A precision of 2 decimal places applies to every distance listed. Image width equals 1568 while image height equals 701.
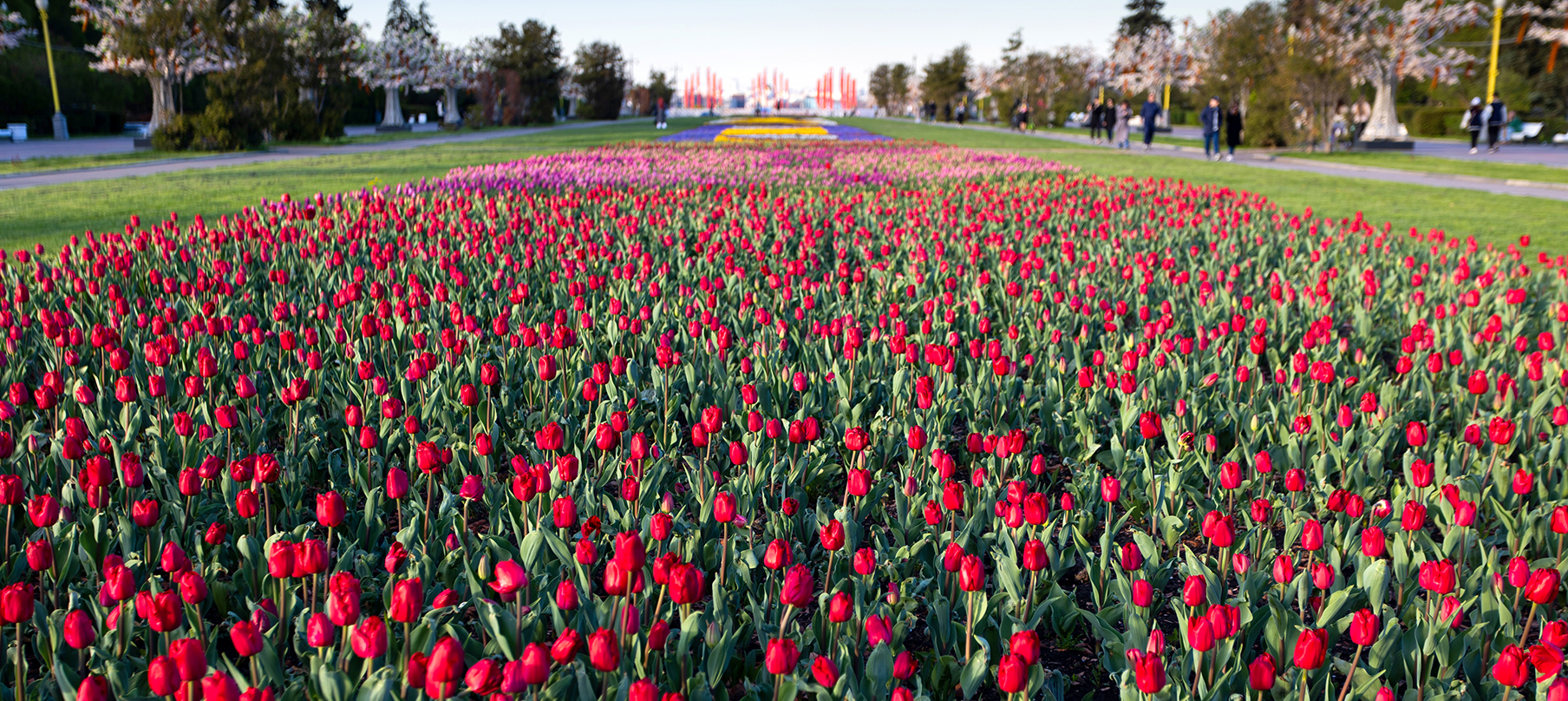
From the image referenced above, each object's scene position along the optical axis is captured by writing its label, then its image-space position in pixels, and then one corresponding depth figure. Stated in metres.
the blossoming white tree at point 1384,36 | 26.75
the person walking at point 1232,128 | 24.39
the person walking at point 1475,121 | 27.87
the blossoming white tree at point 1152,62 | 57.27
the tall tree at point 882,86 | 118.00
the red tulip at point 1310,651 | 1.73
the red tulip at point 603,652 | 1.58
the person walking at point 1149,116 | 28.92
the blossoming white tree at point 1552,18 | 36.54
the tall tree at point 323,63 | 30.14
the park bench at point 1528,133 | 34.56
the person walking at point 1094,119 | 36.94
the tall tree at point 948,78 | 74.88
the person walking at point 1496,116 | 27.12
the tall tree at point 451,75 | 51.50
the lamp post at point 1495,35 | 29.84
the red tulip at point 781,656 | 1.67
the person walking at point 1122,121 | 31.48
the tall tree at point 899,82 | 106.16
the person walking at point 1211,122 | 24.52
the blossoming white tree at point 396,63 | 46.97
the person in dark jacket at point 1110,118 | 33.50
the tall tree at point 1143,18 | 74.56
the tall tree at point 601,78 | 70.31
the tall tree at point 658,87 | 104.81
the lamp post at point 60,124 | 28.94
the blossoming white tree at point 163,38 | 24.19
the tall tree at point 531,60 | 55.59
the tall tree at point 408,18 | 62.70
